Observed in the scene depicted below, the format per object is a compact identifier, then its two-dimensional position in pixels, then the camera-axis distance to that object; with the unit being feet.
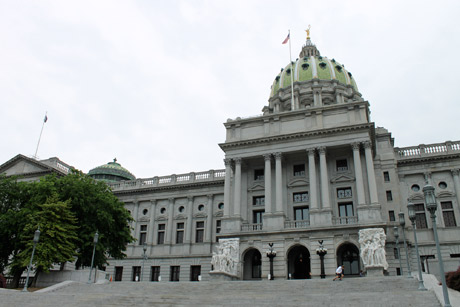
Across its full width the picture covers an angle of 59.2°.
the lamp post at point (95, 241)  104.58
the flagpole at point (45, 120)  189.74
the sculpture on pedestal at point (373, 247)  110.93
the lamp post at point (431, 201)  51.98
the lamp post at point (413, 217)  72.69
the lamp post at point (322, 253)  118.73
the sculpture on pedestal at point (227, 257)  123.44
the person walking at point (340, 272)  97.19
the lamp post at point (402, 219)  85.36
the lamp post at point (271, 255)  123.34
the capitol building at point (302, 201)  126.41
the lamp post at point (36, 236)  93.71
